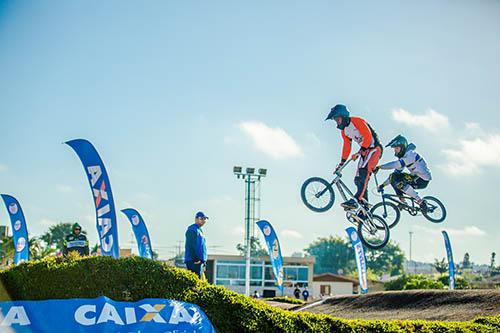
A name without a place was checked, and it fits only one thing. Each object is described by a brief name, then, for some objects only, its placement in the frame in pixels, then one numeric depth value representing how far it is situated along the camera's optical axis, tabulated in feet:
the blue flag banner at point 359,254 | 80.12
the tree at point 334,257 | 327.26
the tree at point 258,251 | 269.83
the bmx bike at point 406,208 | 53.83
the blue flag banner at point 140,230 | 80.84
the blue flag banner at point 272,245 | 89.92
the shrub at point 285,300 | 88.53
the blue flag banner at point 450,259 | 104.73
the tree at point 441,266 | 246.27
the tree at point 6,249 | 177.39
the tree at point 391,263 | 312.50
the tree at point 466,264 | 332.55
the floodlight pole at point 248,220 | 91.19
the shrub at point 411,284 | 116.98
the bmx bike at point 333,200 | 52.80
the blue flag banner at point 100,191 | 45.44
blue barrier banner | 30.96
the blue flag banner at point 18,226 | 81.25
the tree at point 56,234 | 296.92
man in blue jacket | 40.47
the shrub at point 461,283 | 130.57
